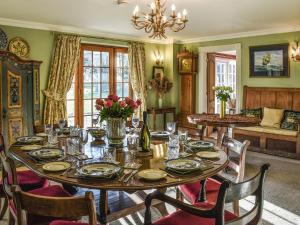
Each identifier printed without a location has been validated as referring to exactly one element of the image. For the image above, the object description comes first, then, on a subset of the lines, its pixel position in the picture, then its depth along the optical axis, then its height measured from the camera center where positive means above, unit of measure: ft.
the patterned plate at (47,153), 7.46 -1.31
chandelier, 11.25 +3.08
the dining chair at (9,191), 6.48 -2.26
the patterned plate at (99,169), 6.18 -1.46
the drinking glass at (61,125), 10.83 -0.82
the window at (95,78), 20.63 +1.69
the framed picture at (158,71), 24.68 +2.49
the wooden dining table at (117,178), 5.88 -1.54
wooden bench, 17.81 -1.79
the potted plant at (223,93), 15.40 +0.43
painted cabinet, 15.19 +0.37
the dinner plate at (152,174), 6.14 -1.53
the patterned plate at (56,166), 6.64 -1.45
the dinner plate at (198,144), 8.59 -1.25
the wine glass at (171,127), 9.97 -0.85
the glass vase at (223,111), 15.99 -0.51
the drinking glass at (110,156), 7.25 -1.30
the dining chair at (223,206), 4.98 -1.91
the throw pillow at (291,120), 18.40 -1.20
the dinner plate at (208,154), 7.74 -1.39
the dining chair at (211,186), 7.95 -2.36
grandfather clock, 24.26 +1.54
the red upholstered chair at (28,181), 8.58 -2.29
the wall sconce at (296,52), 18.90 +3.06
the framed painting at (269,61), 19.81 +2.76
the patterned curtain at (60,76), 18.88 +1.67
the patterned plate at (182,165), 6.57 -1.44
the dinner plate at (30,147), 8.51 -1.29
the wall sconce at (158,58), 24.85 +3.61
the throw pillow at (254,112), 20.40 -0.74
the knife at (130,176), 6.06 -1.54
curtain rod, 20.09 +4.53
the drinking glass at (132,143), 8.38 -1.15
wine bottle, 8.33 -1.00
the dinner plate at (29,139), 9.39 -1.17
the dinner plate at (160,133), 10.42 -1.12
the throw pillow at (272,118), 19.38 -1.08
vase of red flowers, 8.62 -0.35
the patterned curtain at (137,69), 22.95 +2.49
